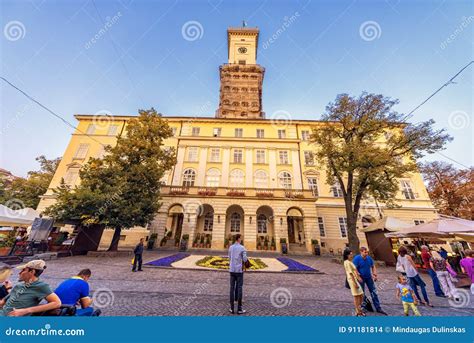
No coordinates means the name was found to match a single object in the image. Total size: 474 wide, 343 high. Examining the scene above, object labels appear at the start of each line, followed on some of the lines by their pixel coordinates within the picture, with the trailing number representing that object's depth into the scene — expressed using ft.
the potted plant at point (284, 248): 59.62
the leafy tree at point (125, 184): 42.09
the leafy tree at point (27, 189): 80.59
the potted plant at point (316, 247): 59.98
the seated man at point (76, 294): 10.22
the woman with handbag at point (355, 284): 14.79
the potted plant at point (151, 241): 59.67
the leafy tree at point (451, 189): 79.41
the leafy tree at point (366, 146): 46.78
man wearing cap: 8.79
